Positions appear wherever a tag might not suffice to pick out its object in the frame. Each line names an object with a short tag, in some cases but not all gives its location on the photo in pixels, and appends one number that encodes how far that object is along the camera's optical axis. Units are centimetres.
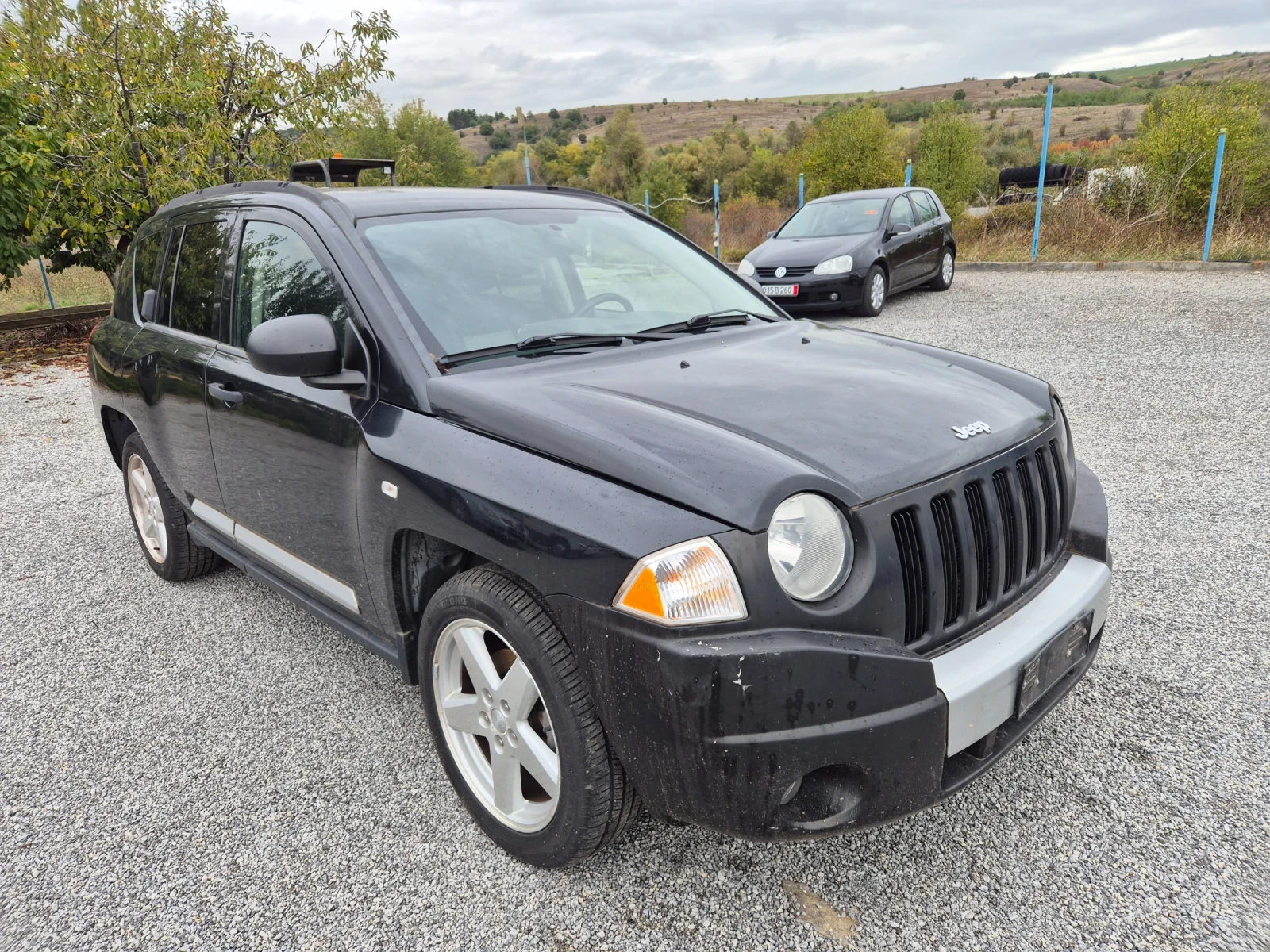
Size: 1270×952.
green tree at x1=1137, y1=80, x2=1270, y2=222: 1383
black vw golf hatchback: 1095
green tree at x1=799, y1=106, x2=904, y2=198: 1925
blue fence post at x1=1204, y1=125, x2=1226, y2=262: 1288
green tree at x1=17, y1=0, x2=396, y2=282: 1094
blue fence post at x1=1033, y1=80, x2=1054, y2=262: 1384
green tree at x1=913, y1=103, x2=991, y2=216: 1828
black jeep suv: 178
